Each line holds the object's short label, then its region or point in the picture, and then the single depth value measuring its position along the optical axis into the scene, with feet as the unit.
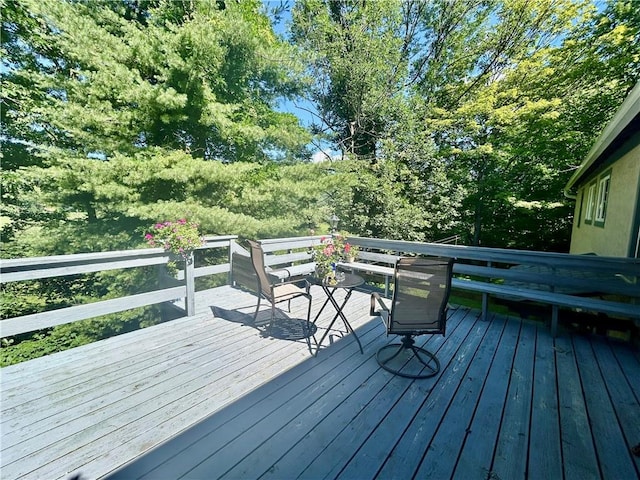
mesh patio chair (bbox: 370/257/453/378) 7.70
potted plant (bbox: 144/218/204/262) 11.16
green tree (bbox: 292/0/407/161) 29.91
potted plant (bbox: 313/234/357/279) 10.32
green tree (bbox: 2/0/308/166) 18.28
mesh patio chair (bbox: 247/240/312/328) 10.00
